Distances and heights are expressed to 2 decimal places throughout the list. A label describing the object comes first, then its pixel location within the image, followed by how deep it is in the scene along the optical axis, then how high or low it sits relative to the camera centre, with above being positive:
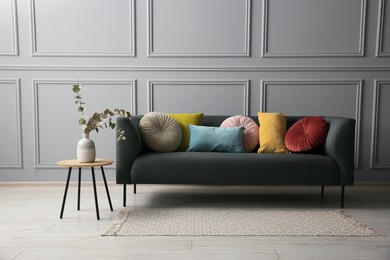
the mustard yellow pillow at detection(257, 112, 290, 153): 3.12 -0.35
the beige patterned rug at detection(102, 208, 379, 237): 2.30 -0.90
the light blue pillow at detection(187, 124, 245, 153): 3.09 -0.42
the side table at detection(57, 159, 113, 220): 2.53 -0.52
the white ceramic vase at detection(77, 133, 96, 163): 2.62 -0.44
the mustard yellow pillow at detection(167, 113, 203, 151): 3.24 -0.29
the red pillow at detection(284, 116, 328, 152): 2.99 -0.35
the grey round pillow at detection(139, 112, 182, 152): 3.04 -0.35
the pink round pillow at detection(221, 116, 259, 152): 3.21 -0.33
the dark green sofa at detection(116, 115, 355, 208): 2.81 -0.58
